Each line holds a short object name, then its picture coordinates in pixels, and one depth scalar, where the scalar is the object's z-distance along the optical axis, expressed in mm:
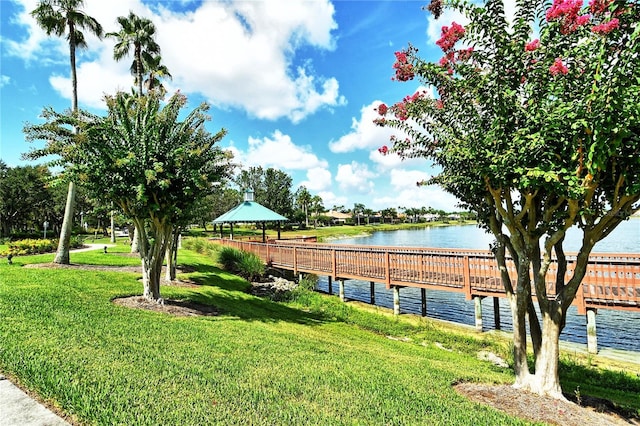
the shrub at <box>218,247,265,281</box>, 16734
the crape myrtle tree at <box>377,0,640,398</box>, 3549
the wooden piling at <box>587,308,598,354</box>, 8820
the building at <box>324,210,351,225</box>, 121656
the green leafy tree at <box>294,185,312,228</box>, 91375
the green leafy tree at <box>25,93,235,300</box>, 7398
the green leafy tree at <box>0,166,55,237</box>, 38875
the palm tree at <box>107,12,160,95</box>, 18453
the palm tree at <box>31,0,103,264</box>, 13734
